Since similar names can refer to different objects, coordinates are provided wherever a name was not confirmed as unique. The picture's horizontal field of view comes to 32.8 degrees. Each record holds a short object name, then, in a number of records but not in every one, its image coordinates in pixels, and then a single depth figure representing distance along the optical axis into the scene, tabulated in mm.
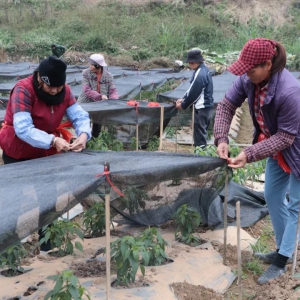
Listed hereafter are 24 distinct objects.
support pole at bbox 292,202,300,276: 3280
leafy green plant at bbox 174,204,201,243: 3572
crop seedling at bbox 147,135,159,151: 6833
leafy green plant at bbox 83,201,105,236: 3432
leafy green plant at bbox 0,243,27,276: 2990
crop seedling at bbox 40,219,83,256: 3166
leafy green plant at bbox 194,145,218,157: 4852
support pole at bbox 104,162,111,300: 2481
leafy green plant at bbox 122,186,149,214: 2988
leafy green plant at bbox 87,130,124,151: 5699
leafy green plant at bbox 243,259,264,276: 3556
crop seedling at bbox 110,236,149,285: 2719
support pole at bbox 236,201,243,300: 2963
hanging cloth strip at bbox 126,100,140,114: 6124
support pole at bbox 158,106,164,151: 6001
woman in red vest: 3031
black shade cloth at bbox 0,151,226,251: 2066
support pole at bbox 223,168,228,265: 3423
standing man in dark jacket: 6156
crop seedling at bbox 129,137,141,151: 6698
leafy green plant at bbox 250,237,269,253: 3873
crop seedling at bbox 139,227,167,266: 3045
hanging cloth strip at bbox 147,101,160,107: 6350
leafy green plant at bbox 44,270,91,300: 2365
